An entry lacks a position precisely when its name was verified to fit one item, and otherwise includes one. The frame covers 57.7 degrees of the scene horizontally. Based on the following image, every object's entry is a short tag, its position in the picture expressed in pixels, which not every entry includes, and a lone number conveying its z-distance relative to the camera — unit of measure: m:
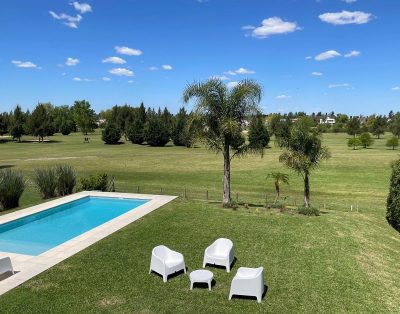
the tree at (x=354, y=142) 75.81
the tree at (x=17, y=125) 90.44
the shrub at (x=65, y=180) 25.25
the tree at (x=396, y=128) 85.38
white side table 10.93
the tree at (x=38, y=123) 89.44
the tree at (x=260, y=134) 76.88
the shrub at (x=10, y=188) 21.72
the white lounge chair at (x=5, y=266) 11.44
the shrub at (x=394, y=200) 20.39
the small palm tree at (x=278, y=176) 23.48
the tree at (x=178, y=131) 87.69
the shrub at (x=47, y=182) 24.62
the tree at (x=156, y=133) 85.00
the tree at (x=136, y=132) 88.62
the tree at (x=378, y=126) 103.19
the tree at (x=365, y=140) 76.38
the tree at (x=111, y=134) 85.75
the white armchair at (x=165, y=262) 11.59
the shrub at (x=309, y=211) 19.72
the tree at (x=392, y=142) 72.62
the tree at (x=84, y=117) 116.44
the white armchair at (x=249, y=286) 10.31
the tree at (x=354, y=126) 101.62
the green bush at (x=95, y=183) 26.73
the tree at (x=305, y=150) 23.00
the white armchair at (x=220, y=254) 12.49
